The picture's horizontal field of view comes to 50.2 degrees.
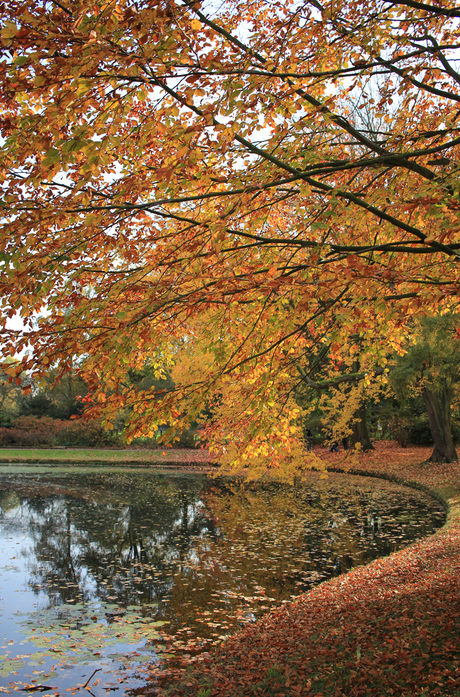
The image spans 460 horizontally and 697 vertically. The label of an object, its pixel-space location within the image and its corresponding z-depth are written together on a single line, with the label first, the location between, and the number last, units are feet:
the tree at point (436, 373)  55.77
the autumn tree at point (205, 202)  10.51
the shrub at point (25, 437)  115.75
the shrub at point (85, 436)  118.01
